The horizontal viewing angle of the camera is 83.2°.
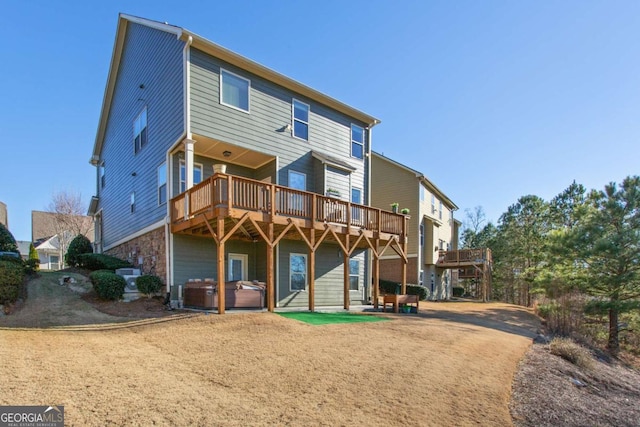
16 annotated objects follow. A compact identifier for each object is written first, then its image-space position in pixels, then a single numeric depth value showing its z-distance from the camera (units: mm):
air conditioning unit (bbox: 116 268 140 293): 11602
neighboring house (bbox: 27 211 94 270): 30344
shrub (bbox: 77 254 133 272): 13617
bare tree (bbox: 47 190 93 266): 30562
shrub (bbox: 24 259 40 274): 11714
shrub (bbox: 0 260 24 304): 9188
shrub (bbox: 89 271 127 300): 10867
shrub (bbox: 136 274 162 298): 11383
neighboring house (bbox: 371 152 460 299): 24359
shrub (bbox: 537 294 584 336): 14469
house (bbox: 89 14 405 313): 11266
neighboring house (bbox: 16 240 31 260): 33194
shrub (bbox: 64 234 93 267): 16578
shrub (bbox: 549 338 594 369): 8922
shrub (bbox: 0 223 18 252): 12375
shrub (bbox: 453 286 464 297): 33125
